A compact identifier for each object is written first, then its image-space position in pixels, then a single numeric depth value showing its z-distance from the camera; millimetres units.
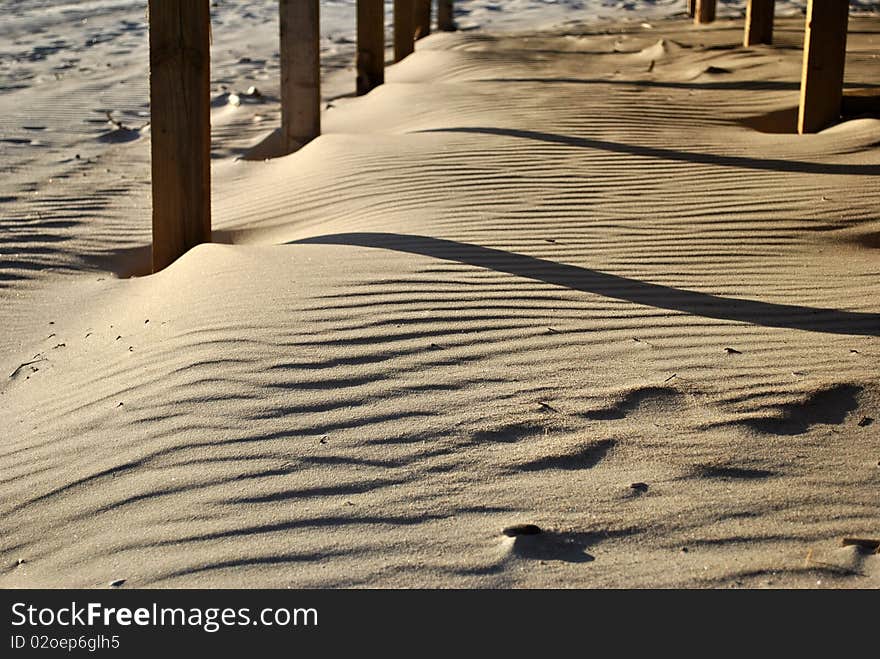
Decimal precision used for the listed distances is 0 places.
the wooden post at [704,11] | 14531
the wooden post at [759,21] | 11538
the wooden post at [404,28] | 12250
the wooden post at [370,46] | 9820
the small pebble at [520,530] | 2680
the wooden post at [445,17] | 16719
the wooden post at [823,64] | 7141
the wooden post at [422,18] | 15334
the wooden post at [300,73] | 7621
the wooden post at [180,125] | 4891
